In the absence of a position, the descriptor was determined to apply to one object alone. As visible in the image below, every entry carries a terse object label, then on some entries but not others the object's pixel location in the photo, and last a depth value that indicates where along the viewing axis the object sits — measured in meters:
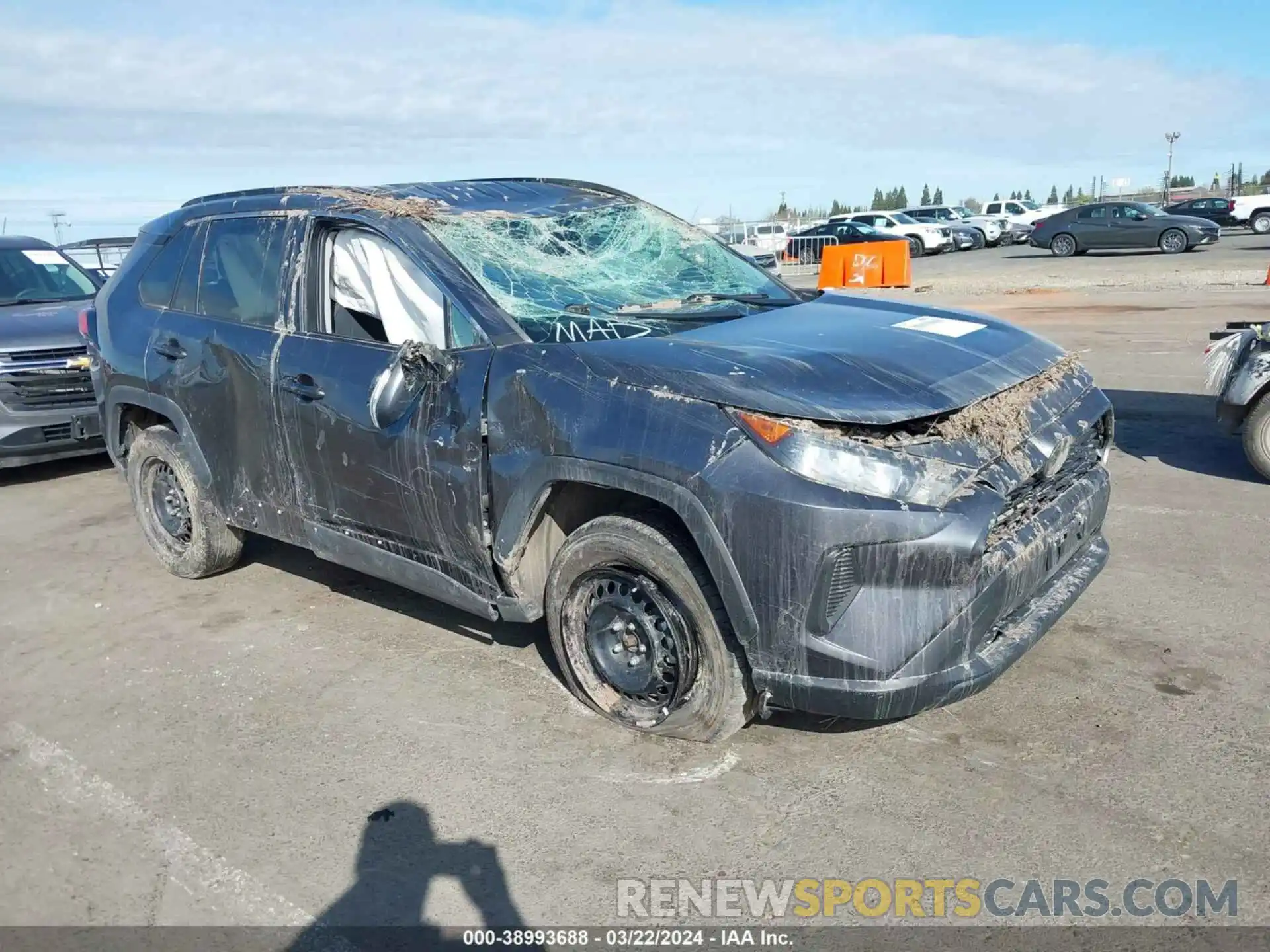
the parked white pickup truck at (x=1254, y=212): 34.50
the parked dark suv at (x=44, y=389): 7.51
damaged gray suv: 3.03
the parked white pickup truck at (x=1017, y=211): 39.72
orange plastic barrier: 22.39
